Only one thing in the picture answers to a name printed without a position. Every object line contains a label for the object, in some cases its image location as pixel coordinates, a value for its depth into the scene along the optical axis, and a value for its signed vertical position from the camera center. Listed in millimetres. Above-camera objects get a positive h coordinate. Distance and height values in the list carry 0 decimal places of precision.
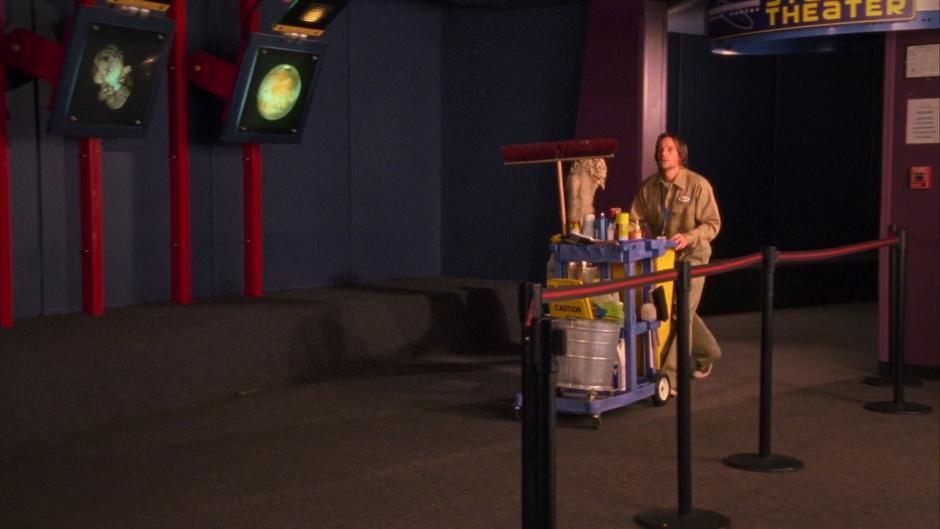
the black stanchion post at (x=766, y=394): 4902 -900
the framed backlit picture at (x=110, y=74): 6027 +539
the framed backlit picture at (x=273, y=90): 7062 +526
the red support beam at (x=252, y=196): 7477 -114
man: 6496 -170
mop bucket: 5906 -860
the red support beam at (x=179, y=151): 7105 +157
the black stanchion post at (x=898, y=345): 6285 -881
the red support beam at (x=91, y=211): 6523 -182
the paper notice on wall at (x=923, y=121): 7020 +333
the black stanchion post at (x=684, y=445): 4258 -949
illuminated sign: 6758 +958
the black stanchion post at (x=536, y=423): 3436 -706
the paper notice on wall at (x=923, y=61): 6965 +675
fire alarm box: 7070 +3
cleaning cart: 5910 -807
